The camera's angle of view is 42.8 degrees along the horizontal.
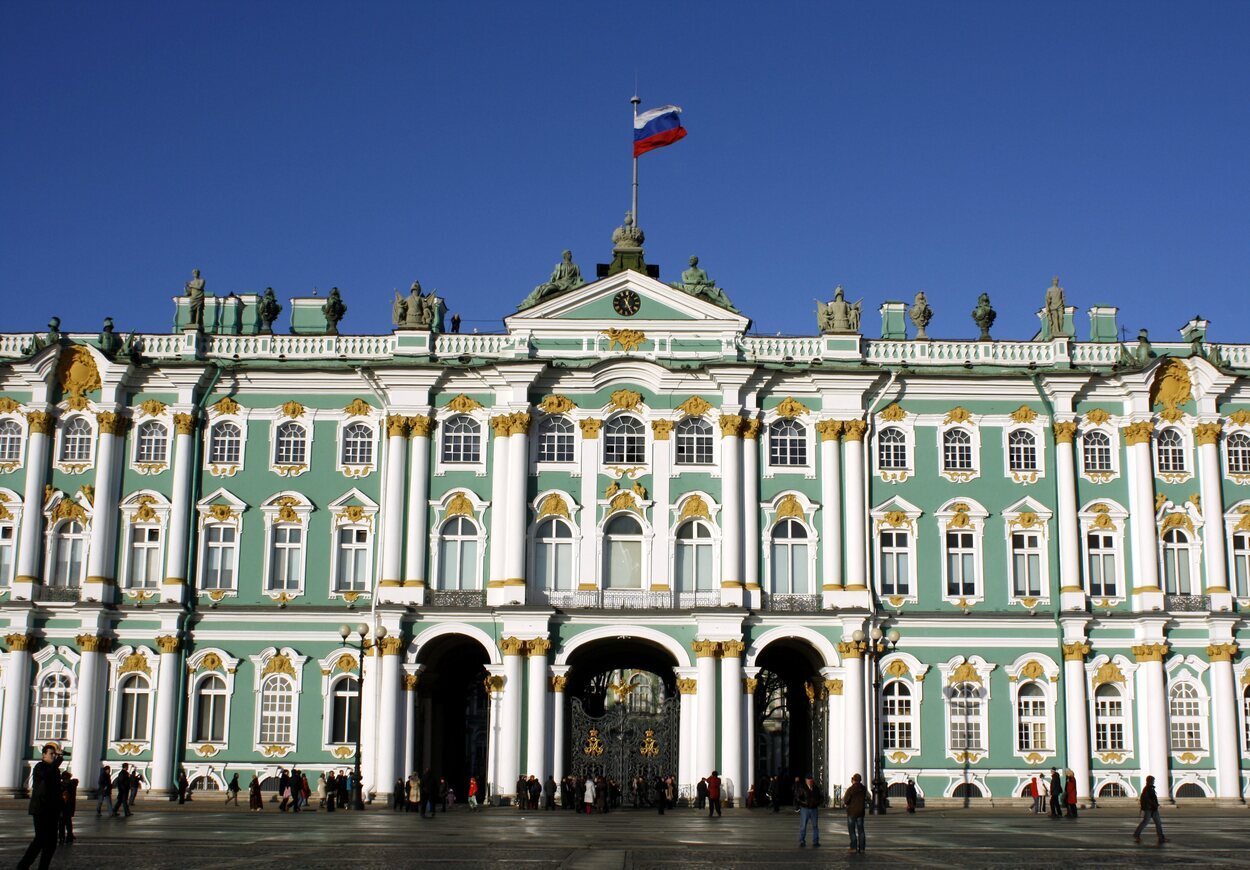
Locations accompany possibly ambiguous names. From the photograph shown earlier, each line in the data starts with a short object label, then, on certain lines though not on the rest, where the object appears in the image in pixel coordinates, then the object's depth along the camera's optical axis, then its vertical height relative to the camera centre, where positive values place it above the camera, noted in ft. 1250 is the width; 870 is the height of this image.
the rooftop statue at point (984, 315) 211.82 +50.32
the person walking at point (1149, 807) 125.29 -8.46
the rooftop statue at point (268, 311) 212.43 +50.73
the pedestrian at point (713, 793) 169.78 -10.07
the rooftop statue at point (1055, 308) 209.87 +50.96
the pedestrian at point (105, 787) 162.71 -9.78
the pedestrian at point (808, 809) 119.03 -8.25
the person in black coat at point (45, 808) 81.46 -5.77
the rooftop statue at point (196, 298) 210.59 +52.34
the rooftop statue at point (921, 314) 211.82 +50.52
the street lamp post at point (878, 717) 176.04 -2.04
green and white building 193.06 +18.80
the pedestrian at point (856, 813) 113.91 -8.11
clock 204.54 +49.90
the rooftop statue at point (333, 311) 211.00 +50.42
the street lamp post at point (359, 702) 175.32 -0.66
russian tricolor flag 208.64 +73.47
